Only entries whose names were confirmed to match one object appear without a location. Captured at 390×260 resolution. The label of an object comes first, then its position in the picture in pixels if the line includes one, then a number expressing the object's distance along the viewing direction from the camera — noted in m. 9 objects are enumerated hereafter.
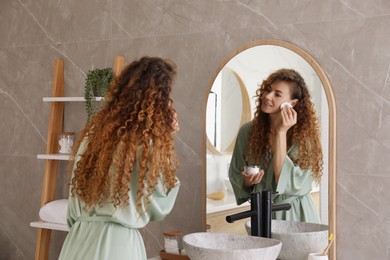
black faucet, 2.45
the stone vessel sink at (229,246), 2.17
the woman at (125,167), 2.18
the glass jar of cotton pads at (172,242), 2.69
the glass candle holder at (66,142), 3.33
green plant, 3.15
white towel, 3.24
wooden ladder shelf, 3.38
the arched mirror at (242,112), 2.58
